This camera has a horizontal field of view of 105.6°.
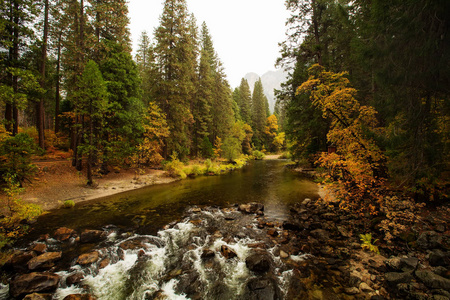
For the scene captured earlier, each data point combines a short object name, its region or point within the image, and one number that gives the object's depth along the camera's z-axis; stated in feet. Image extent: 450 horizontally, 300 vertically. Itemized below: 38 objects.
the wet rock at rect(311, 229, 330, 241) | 20.93
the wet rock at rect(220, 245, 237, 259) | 18.54
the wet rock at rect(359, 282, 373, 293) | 13.09
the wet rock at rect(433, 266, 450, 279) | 12.62
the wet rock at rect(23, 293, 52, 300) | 12.42
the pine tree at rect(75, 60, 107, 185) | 38.81
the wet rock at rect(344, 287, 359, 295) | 13.12
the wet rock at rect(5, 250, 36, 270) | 15.97
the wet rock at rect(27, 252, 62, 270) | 16.18
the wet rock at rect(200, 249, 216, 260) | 18.59
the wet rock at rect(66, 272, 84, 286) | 14.83
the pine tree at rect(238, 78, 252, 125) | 161.27
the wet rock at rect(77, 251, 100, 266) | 17.17
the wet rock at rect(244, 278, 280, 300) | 13.55
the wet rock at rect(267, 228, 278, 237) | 22.71
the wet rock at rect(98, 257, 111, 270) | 16.93
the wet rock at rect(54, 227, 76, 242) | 21.25
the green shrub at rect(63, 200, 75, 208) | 31.73
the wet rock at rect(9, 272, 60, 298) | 13.40
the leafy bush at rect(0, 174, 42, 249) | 18.61
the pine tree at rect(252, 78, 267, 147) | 169.07
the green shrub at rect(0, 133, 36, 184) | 27.09
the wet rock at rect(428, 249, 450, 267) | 13.71
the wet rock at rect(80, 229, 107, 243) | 21.41
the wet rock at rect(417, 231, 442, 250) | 15.77
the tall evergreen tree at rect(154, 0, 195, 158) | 64.03
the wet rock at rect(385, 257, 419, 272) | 13.81
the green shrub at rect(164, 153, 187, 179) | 59.98
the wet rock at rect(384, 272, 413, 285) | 12.91
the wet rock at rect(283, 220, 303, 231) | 23.79
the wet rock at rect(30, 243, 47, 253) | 18.42
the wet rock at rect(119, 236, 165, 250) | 20.17
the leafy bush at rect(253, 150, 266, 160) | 144.36
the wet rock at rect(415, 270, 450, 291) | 11.45
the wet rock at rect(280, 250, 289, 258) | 18.31
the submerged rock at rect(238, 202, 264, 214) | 30.51
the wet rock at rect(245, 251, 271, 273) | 16.48
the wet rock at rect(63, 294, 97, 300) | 12.82
